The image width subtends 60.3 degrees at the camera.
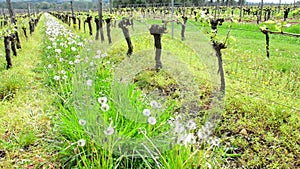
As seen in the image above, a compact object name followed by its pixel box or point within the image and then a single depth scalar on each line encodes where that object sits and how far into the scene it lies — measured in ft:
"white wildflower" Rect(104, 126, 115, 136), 6.68
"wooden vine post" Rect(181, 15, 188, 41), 33.27
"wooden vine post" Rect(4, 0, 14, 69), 19.98
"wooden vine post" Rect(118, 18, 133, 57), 22.53
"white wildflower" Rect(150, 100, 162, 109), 7.57
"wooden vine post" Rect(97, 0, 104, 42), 32.93
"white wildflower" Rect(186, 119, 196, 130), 7.01
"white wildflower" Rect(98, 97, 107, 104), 7.00
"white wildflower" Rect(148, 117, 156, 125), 6.90
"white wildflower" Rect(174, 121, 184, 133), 6.78
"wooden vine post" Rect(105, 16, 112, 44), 30.46
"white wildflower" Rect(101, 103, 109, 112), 6.80
